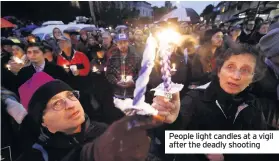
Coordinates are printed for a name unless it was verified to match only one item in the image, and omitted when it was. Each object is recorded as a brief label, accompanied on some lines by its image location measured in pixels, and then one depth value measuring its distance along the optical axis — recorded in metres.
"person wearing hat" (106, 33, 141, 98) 1.72
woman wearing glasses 1.05
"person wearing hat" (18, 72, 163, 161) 0.93
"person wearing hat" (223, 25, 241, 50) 3.46
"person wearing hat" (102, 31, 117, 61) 3.14
